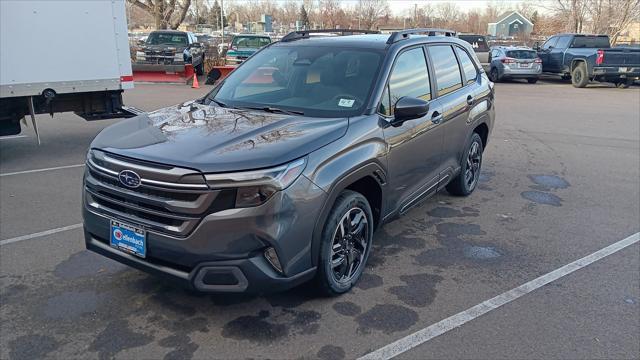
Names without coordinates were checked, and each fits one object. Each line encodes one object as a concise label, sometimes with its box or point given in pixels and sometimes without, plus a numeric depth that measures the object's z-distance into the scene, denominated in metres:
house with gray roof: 77.56
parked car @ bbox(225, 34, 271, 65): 21.50
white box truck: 7.54
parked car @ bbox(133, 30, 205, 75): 19.34
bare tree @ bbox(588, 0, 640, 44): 30.73
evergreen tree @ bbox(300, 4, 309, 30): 55.01
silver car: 22.17
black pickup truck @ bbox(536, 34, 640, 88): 19.41
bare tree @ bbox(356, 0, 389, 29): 54.17
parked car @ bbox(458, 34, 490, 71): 23.47
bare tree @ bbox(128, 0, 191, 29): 31.59
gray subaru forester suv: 3.07
